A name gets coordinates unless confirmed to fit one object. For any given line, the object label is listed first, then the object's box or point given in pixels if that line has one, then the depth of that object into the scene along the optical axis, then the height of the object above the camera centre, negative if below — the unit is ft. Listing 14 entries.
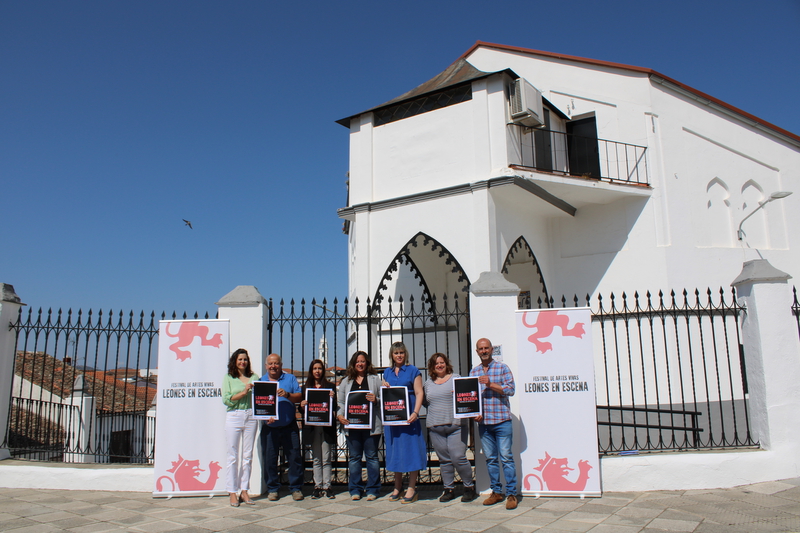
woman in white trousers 20.42 -2.29
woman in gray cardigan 20.61 -2.46
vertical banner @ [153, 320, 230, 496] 21.67 -1.52
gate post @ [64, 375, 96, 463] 52.01 -3.96
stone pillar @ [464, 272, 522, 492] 21.22 +1.82
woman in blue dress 20.06 -2.62
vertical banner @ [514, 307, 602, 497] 20.18 -1.45
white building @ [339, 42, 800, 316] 35.60 +12.12
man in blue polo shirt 20.85 -2.52
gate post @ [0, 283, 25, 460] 25.39 +1.23
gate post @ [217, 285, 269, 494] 22.90 +1.79
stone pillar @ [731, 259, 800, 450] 21.49 +0.04
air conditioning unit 35.09 +15.89
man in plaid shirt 19.43 -1.95
